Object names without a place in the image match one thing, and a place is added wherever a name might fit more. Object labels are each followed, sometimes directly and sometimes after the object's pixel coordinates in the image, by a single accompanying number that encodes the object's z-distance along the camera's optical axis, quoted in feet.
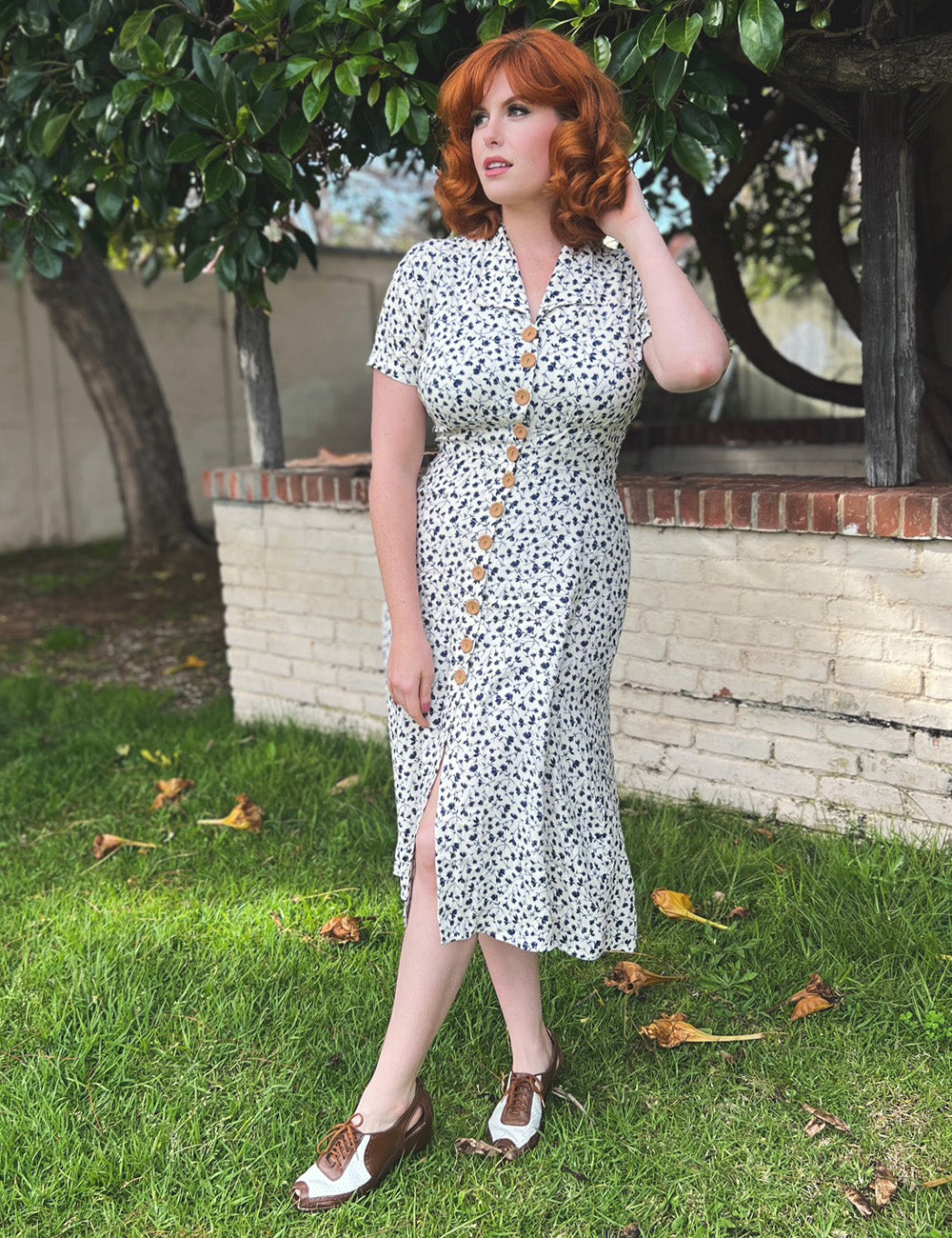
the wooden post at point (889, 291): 10.52
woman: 6.93
